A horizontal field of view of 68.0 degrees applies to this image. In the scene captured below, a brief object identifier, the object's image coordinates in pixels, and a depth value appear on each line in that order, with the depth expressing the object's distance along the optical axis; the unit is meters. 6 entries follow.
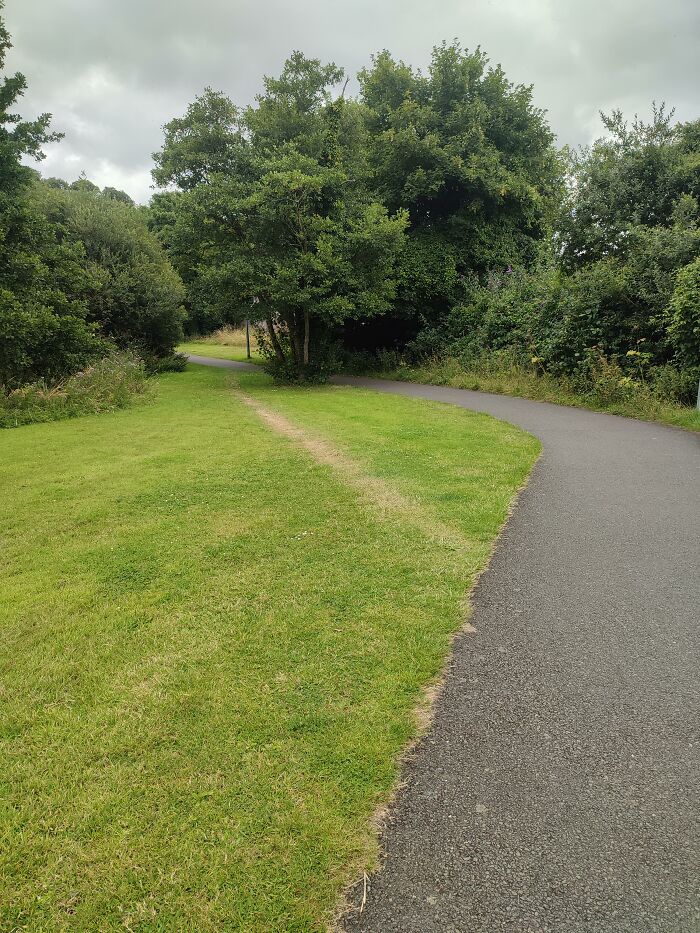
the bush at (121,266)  19.22
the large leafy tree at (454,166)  20.84
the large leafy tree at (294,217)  15.26
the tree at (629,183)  13.74
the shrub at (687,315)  10.44
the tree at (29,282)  12.31
